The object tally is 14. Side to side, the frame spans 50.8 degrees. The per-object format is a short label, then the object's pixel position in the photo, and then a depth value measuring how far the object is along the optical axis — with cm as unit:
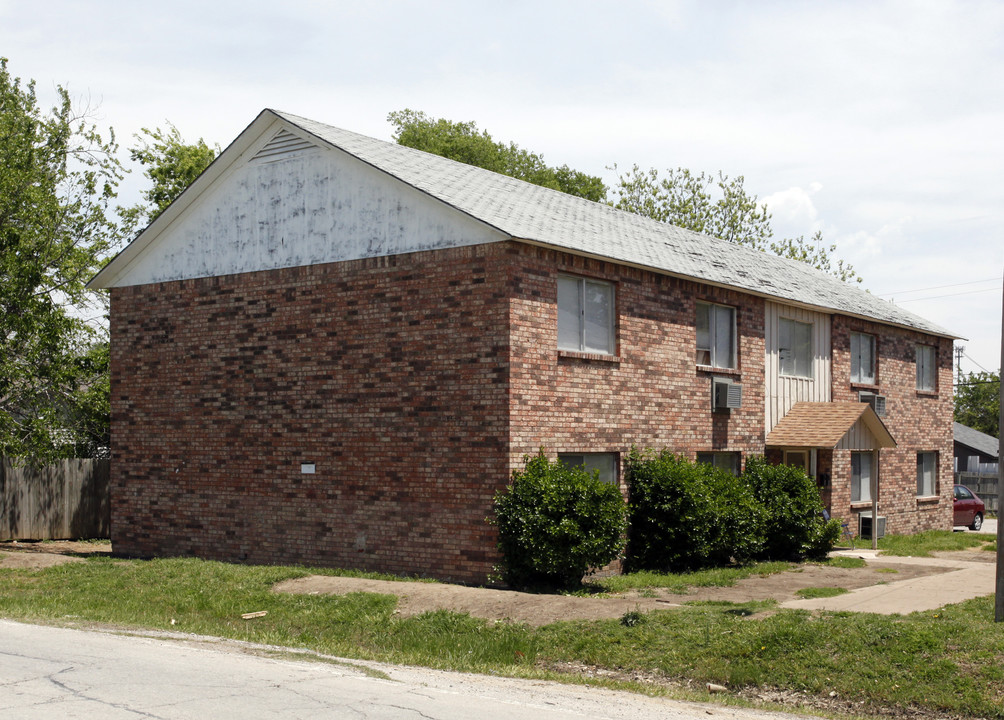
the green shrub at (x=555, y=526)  1529
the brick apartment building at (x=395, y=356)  1664
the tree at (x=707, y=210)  5034
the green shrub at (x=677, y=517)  1786
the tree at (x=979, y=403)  8338
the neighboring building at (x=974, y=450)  5494
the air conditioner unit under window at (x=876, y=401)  2644
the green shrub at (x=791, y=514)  2022
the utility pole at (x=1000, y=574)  1134
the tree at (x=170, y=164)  3647
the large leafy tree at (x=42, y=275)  2319
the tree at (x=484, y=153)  5097
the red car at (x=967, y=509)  3416
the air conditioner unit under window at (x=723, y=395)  2058
